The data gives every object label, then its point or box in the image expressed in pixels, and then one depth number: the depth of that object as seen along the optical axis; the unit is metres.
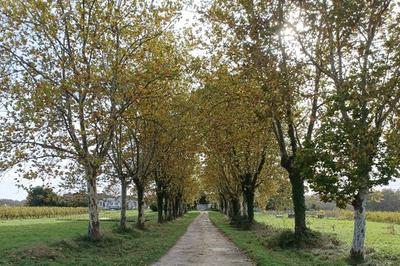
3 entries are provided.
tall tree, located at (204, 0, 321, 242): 18.02
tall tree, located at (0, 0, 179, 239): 20.38
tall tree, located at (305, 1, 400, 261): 14.77
